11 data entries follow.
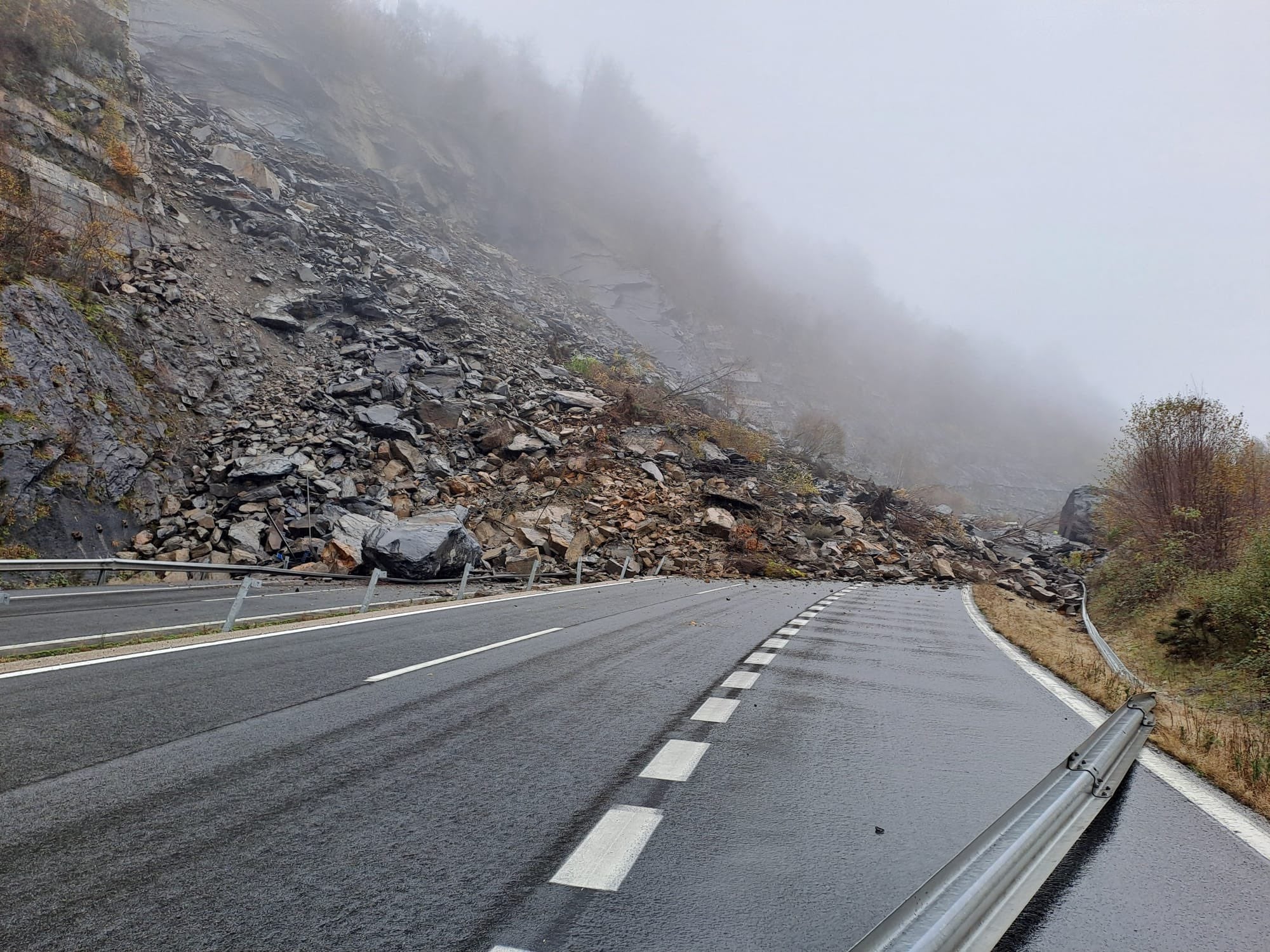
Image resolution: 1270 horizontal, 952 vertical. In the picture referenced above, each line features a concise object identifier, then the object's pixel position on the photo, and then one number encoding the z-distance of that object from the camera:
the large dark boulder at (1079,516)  44.84
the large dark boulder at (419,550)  18.09
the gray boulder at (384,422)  26.12
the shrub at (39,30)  23.72
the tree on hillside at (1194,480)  15.75
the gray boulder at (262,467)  21.42
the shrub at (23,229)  18.53
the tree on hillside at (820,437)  50.72
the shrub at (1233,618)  9.22
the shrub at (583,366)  40.44
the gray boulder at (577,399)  33.50
